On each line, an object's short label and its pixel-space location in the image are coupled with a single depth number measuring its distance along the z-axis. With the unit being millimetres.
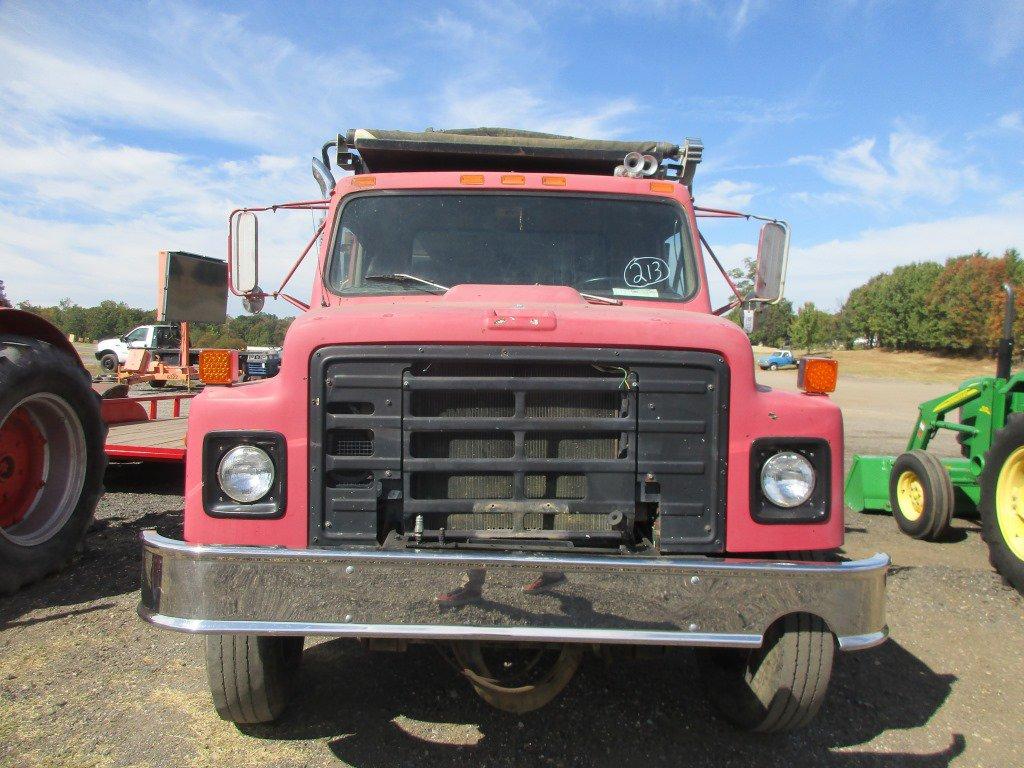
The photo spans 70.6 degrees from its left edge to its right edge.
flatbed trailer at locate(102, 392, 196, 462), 5492
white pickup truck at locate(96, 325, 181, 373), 24375
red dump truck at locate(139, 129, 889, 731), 2361
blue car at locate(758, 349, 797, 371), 44156
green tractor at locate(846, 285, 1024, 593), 4938
